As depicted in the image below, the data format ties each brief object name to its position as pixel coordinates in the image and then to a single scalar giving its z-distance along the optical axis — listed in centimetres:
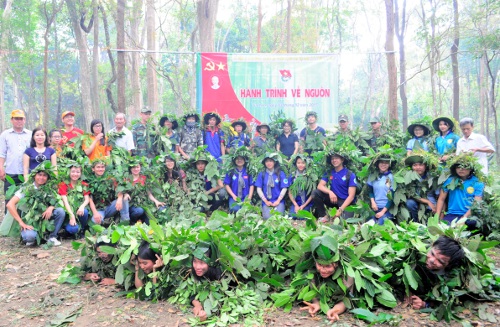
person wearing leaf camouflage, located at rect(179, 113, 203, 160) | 813
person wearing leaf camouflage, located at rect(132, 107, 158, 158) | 774
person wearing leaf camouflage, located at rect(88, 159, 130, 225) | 639
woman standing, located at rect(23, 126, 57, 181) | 609
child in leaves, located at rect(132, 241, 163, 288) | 411
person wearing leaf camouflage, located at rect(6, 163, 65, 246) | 577
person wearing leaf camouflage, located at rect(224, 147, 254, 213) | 757
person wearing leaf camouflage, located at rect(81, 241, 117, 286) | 442
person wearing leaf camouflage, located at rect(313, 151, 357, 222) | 679
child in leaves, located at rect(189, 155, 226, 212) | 751
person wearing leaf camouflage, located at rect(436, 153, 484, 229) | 572
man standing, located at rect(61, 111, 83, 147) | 672
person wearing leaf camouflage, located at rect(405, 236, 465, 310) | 370
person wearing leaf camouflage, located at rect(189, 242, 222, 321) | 388
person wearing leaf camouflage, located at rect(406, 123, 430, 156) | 737
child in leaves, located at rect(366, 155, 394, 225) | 627
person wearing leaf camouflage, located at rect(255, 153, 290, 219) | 745
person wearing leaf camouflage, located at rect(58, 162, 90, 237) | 597
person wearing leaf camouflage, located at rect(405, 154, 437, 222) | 620
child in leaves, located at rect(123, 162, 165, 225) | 654
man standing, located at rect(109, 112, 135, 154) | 715
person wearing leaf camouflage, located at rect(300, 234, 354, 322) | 375
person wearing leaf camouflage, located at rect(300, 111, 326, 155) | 845
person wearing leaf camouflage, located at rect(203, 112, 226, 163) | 824
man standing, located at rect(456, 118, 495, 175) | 638
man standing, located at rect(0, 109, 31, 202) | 627
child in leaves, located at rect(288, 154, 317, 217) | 732
